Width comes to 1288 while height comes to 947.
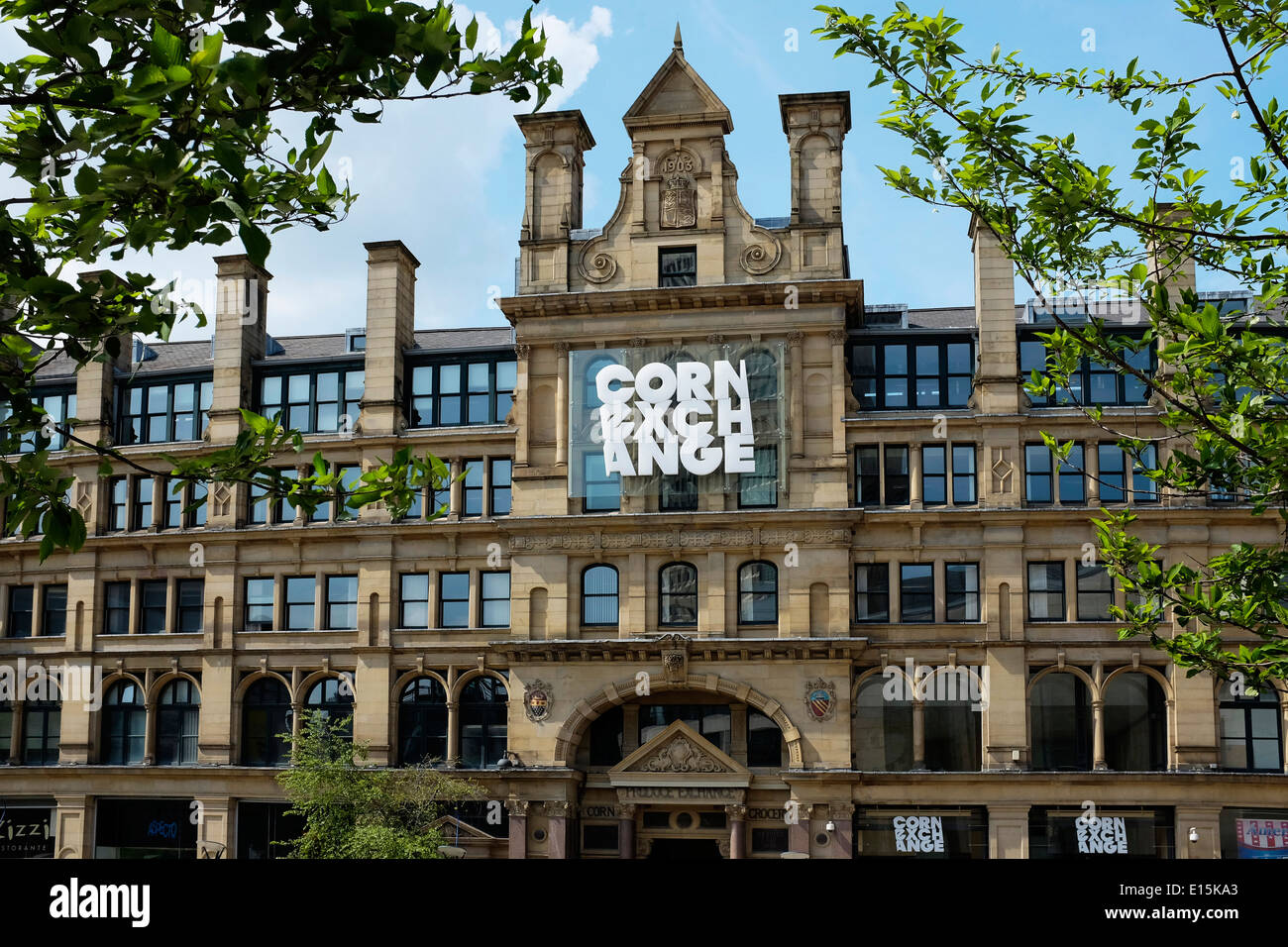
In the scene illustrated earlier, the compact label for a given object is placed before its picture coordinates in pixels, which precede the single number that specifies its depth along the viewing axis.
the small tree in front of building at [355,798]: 41.56
